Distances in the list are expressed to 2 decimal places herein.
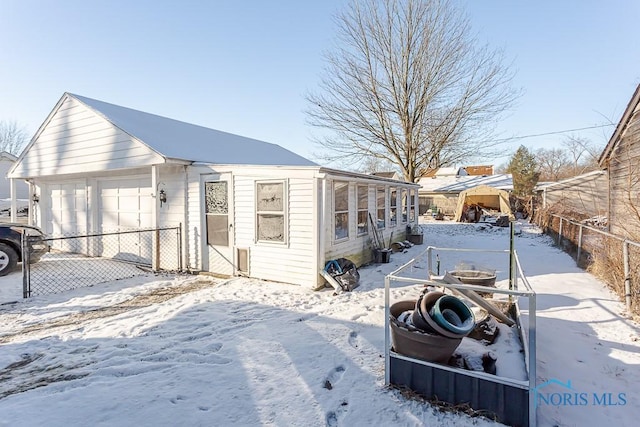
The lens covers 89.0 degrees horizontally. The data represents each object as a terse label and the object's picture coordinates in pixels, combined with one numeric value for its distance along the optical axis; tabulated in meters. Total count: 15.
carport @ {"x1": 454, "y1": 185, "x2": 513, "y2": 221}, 21.53
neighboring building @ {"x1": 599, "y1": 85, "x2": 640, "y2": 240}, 7.41
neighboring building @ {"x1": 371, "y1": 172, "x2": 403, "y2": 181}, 26.91
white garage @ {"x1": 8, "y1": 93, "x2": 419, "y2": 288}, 6.88
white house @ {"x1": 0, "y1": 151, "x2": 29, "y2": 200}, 22.36
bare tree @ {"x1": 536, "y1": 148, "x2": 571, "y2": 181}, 46.62
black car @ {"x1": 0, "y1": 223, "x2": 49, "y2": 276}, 7.57
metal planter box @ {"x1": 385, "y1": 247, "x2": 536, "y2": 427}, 2.59
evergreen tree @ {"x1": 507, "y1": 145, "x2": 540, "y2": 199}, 33.00
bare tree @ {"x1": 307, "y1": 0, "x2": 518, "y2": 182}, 17.41
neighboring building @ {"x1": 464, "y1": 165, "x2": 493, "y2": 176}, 46.24
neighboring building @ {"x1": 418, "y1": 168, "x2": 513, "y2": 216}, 26.28
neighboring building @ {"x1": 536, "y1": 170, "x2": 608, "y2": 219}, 16.98
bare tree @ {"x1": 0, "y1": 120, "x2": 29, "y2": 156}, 42.64
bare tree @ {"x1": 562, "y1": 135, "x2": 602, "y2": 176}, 38.97
